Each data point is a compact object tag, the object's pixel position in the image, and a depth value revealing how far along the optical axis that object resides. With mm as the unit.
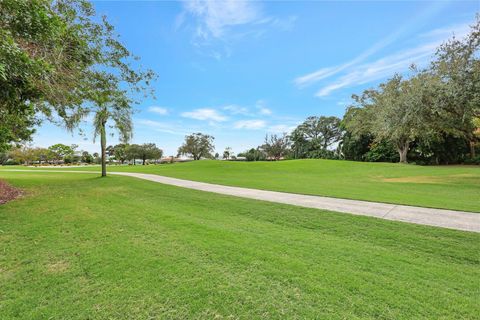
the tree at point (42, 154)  57966
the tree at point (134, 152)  64131
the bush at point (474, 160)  30953
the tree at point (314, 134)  61406
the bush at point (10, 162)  61088
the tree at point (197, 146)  63719
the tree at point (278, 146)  65875
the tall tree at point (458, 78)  10812
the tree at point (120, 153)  64625
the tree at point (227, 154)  80462
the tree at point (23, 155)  55562
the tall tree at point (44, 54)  3715
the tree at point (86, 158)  71100
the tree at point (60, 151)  60156
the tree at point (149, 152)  65812
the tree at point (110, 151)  76038
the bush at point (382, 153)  37969
